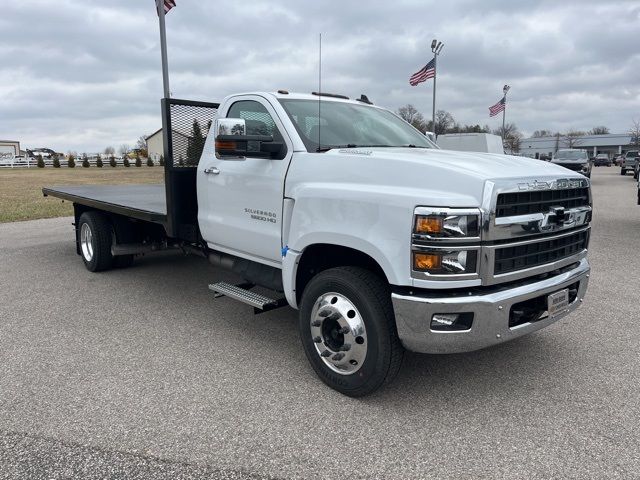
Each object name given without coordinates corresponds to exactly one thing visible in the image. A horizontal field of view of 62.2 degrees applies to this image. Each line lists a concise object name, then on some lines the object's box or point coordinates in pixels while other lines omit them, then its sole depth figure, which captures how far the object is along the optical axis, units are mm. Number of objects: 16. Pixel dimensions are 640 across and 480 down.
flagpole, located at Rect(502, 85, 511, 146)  36312
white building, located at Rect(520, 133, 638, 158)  98875
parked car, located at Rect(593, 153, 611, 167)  69138
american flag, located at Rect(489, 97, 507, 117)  31391
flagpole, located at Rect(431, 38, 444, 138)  25422
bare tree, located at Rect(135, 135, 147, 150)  84638
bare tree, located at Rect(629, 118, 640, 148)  70088
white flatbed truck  3068
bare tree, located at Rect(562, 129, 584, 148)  94662
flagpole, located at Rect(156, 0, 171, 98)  12820
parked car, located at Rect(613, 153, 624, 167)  71944
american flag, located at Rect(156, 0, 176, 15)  13877
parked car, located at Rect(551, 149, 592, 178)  25188
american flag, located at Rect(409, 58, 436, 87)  25109
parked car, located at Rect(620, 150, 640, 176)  38219
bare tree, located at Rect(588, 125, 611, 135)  114019
